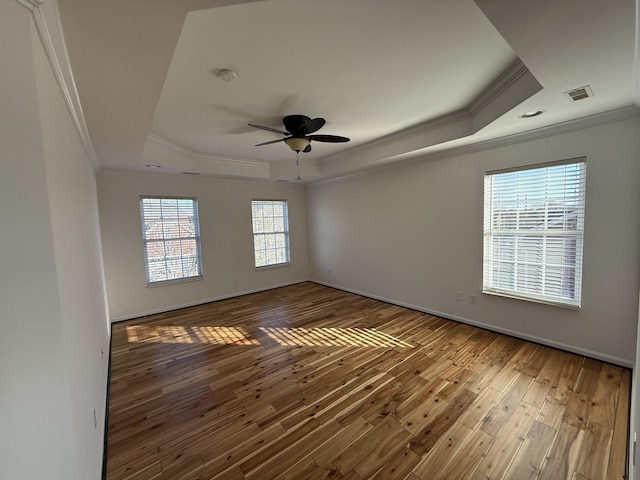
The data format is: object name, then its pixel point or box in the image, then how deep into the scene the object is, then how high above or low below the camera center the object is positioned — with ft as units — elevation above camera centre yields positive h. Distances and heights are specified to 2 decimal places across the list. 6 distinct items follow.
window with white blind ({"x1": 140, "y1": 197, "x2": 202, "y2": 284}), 14.72 -0.73
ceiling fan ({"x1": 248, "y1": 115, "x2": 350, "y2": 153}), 9.07 +3.07
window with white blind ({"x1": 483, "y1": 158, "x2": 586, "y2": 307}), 9.14 -0.69
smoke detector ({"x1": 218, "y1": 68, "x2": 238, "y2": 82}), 6.55 +3.74
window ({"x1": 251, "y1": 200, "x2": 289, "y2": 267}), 19.04 -0.73
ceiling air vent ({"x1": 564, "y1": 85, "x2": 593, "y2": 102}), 6.41 +2.95
